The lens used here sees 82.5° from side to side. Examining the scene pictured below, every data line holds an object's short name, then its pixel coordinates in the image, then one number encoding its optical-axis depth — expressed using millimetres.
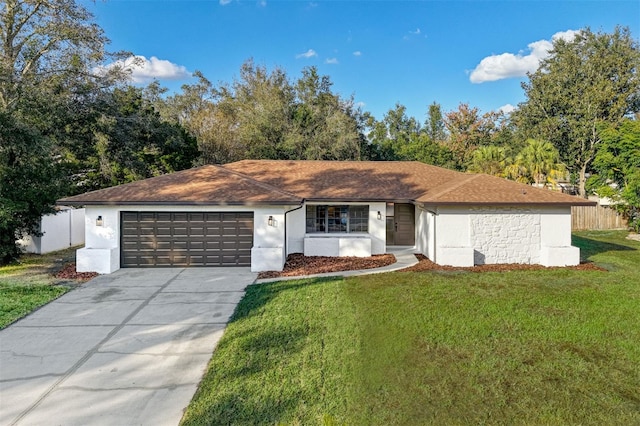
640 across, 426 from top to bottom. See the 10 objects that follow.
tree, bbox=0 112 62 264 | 11465
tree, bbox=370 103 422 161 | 46250
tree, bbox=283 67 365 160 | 26734
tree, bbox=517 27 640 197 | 27125
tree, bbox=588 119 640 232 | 20047
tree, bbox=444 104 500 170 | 38562
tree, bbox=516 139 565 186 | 21109
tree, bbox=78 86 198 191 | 19000
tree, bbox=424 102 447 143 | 46691
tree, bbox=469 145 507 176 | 22188
